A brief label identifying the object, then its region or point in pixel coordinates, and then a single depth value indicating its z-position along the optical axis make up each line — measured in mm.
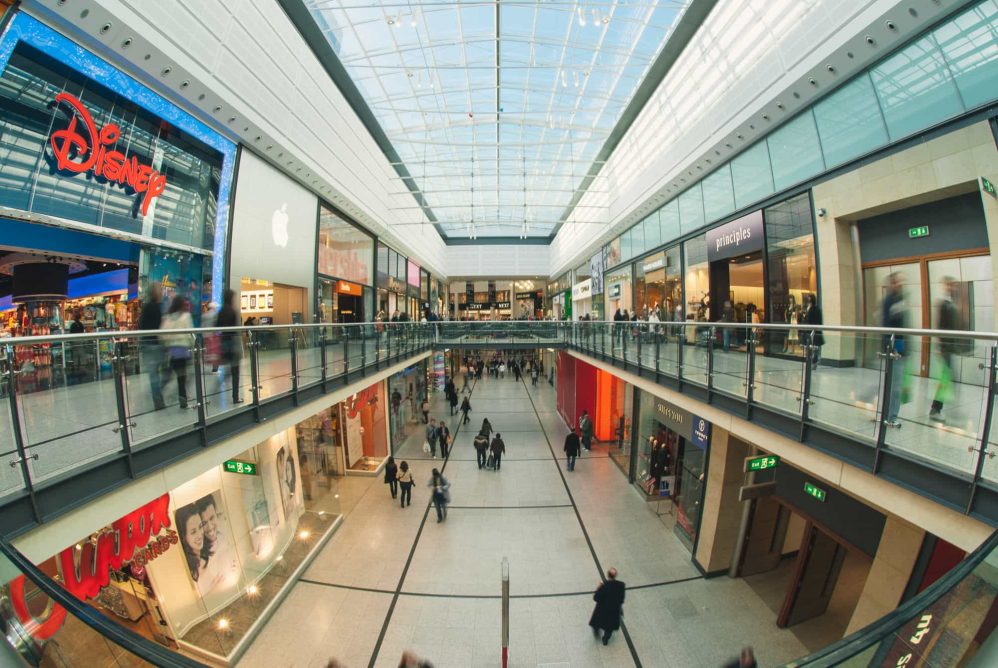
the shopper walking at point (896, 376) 3257
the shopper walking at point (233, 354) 4641
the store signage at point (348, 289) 16312
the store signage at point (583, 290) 26278
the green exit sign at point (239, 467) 6664
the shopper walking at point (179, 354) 3951
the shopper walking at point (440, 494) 9359
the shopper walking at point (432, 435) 13602
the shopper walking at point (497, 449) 12422
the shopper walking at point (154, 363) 3664
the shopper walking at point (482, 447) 12562
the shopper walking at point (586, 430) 14000
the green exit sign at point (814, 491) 6059
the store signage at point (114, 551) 3844
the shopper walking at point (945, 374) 2943
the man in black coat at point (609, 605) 5703
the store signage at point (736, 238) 10594
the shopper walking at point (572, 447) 12359
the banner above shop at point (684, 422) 8100
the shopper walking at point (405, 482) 10086
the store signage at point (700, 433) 7953
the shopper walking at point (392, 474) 10508
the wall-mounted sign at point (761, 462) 6066
